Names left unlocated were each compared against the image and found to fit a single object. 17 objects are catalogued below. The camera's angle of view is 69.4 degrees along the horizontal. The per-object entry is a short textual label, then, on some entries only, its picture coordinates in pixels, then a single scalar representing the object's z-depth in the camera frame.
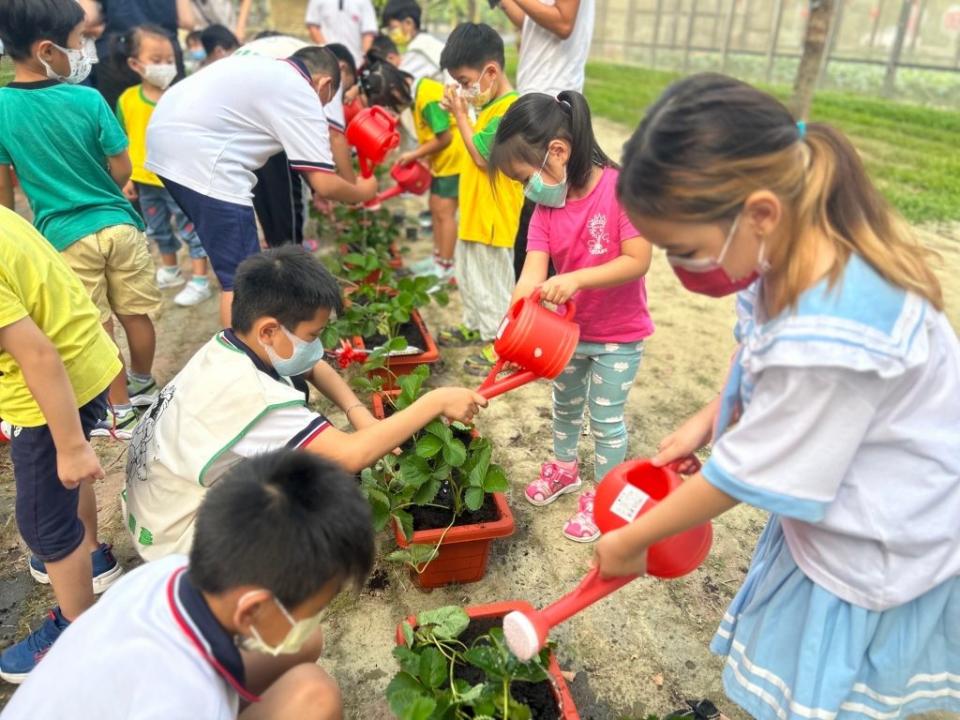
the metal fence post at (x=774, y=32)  13.69
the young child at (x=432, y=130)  3.84
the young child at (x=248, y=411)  1.65
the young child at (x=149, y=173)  3.49
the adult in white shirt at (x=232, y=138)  2.62
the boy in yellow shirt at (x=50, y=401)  1.52
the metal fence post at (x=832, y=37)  12.71
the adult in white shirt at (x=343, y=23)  5.47
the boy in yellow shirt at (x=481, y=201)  3.00
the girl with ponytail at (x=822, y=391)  0.94
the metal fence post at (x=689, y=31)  15.73
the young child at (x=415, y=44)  4.62
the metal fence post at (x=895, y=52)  11.41
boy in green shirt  2.20
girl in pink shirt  1.96
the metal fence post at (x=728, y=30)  14.69
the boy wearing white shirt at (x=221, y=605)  1.04
